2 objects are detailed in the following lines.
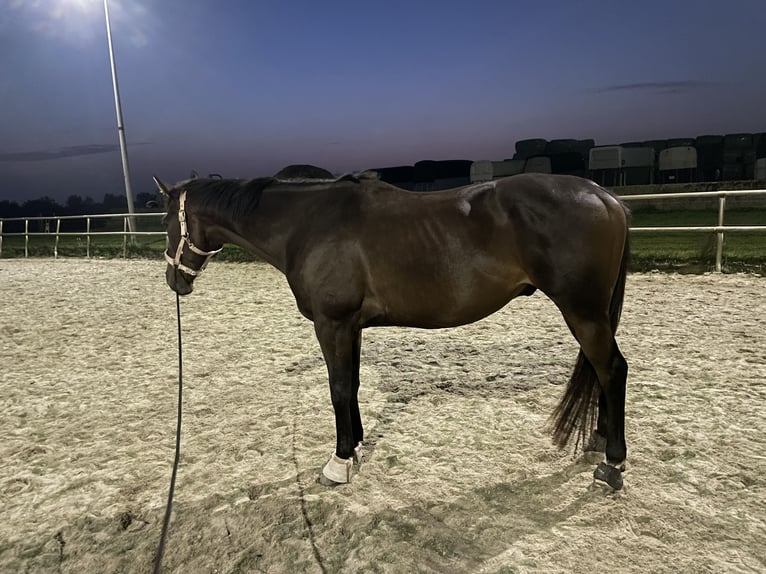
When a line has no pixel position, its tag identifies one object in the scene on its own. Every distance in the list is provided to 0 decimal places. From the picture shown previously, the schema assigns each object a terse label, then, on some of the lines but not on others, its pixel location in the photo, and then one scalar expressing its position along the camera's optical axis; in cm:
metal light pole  1625
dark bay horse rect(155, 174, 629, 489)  215
